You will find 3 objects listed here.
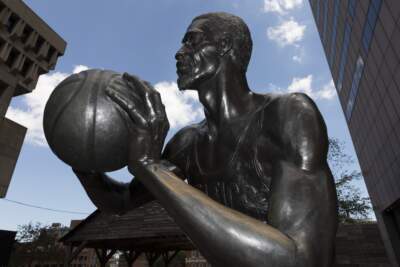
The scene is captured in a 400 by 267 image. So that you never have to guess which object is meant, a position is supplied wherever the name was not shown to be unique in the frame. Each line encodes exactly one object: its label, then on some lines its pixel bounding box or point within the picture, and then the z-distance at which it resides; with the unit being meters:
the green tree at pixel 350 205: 26.64
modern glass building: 15.23
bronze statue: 1.05
